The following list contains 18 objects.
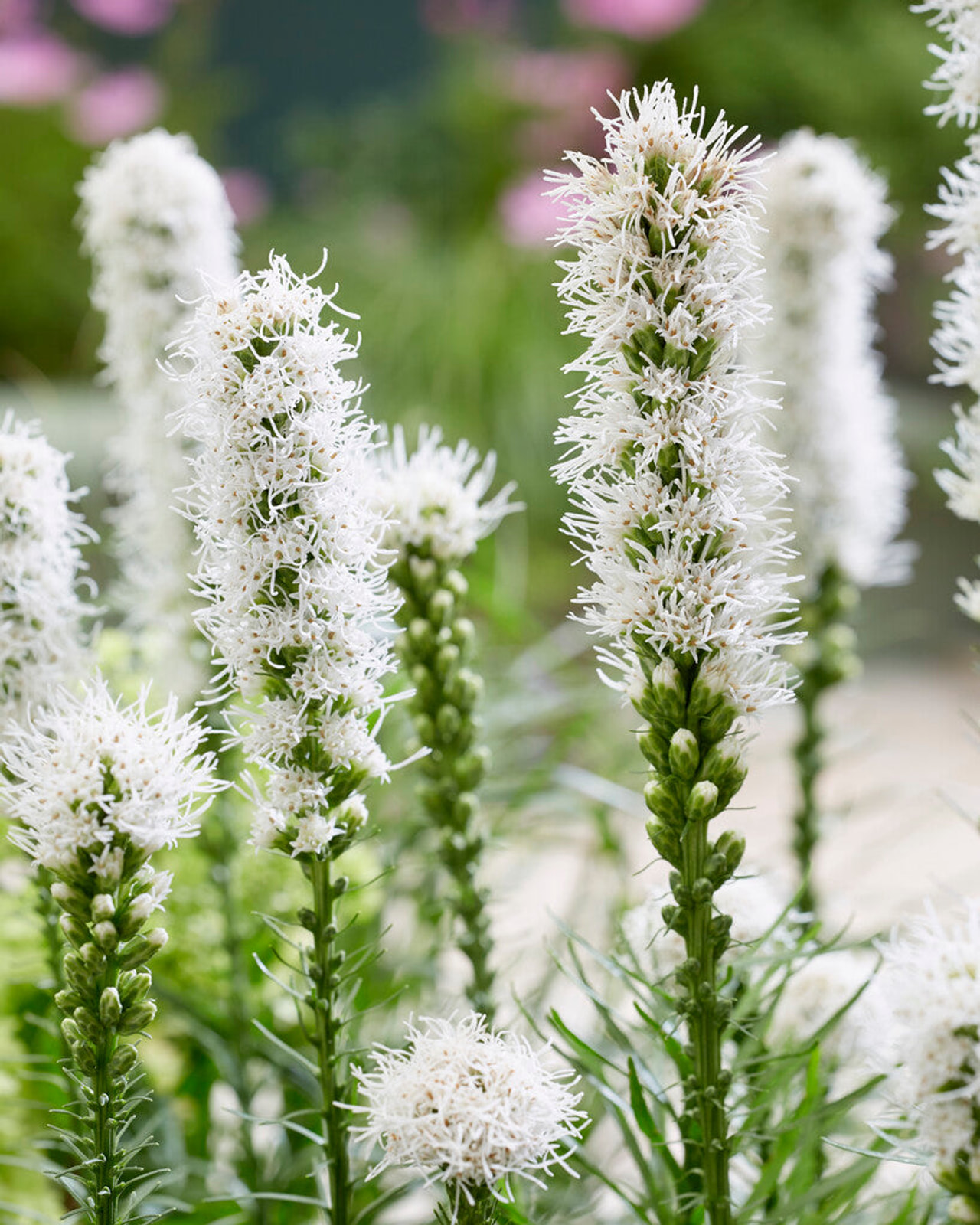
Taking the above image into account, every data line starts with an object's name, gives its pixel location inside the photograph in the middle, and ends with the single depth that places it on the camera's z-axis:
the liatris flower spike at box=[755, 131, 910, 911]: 0.90
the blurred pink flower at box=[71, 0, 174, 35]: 3.44
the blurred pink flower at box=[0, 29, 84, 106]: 3.42
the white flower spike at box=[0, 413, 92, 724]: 0.75
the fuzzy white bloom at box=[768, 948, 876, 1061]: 0.83
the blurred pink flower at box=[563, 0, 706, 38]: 3.22
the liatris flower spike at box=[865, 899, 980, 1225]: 0.67
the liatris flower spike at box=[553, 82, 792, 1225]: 0.69
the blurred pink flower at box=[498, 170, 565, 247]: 2.81
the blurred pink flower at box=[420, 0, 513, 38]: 3.75
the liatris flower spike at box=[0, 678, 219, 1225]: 0.69
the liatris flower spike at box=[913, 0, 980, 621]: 0.75
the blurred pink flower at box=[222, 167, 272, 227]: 3.25
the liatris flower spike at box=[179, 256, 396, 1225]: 0.69
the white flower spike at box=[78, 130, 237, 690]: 0.85
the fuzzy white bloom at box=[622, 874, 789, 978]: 0.78
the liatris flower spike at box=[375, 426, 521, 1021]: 0.79
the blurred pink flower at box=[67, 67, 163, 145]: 3.36
